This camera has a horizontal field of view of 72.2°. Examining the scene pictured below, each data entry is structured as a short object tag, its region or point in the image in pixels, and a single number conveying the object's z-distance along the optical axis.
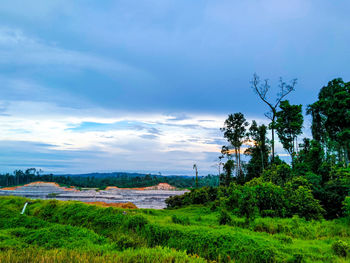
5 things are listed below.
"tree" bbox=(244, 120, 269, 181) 32.97
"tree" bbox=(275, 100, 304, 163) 26.62
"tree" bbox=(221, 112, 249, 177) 35.59
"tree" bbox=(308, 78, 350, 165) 21.80
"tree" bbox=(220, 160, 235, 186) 34.62
